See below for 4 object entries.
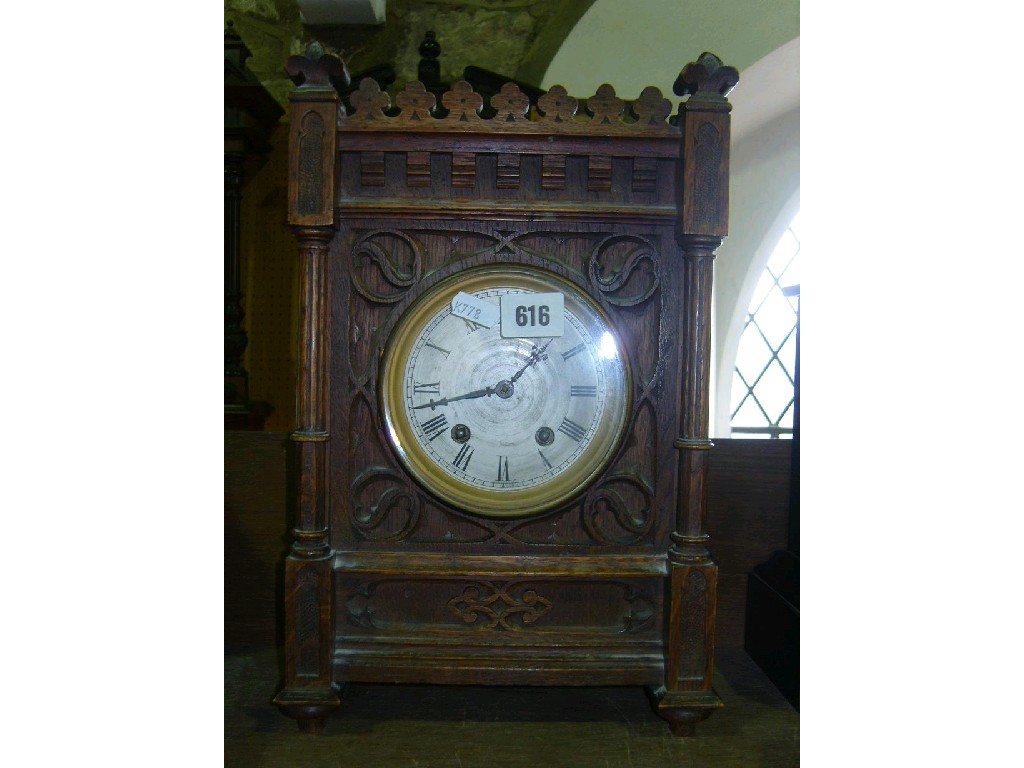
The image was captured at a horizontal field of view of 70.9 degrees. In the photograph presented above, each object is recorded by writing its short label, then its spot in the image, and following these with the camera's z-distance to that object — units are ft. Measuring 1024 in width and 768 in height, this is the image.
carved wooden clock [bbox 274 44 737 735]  3.40
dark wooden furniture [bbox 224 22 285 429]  5.36
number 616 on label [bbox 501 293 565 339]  3.49
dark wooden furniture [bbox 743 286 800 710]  3.85
